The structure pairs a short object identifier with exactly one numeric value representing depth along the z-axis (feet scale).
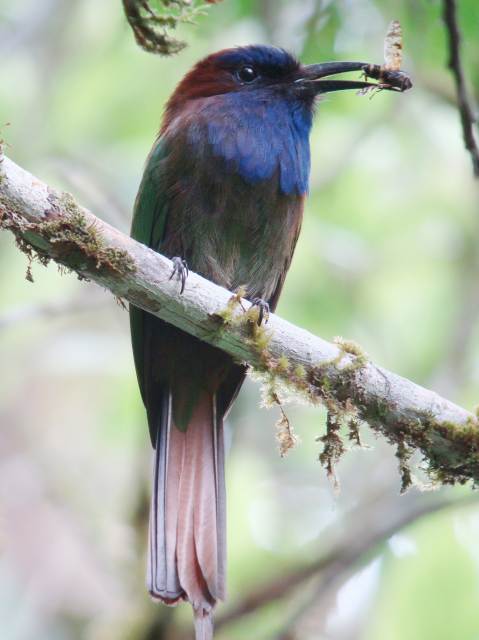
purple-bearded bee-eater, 23.09
